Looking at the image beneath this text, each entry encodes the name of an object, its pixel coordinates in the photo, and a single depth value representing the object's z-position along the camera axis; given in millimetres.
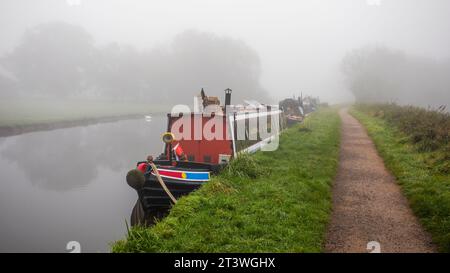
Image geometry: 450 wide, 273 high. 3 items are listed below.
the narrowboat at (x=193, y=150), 9750
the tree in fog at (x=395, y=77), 70625
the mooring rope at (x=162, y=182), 9375
